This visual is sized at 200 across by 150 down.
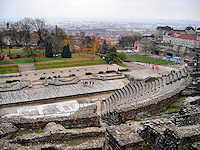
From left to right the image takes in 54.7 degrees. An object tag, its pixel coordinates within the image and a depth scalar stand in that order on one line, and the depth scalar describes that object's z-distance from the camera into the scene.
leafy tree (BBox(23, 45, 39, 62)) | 43.10
